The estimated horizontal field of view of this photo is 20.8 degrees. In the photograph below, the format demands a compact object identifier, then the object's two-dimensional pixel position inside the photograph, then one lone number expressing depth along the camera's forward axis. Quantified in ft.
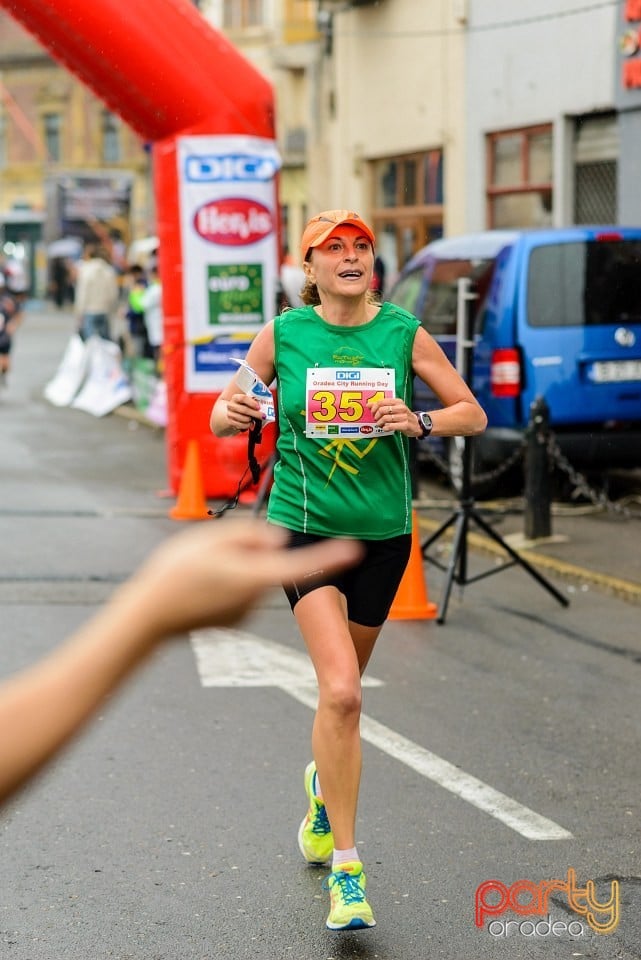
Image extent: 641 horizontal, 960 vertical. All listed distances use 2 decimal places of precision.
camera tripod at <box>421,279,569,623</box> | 31.38
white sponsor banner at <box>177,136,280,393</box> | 45.47
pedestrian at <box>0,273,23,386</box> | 85.87
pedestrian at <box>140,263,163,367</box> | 74.18
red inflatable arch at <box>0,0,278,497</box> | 41.68
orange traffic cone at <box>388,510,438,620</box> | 30.78
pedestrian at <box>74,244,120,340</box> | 85.87
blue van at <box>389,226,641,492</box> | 43.29
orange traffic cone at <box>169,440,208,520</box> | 43.21
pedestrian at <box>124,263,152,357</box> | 82.30
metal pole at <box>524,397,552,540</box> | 37.22
